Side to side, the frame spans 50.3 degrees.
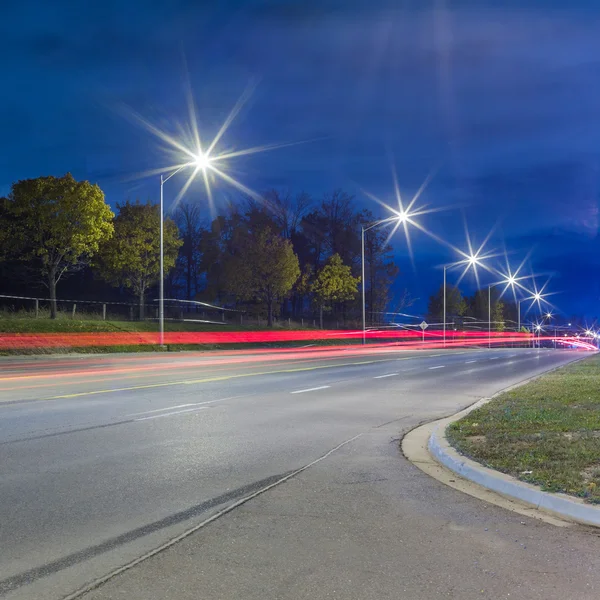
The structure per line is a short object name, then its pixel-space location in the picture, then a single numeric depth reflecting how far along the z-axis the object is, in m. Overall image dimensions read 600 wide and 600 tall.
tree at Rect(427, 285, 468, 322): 99.39
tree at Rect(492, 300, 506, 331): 110.38
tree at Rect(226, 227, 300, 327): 54.78
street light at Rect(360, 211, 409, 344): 40.38
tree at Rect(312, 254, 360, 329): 63.25
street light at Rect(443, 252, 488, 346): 57.77
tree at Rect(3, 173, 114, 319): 36.78
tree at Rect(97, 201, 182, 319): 43.81
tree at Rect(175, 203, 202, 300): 73.69
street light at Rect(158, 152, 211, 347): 29.67
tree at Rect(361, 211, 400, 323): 74.88
